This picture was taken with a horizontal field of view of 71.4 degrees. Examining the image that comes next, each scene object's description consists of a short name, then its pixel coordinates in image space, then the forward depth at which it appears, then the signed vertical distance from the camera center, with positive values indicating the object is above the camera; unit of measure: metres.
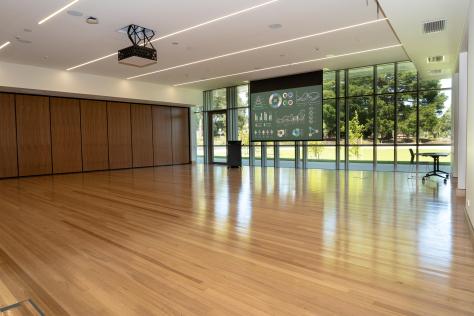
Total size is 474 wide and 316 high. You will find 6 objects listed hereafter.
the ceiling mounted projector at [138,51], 6.88 +1.98
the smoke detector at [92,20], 6.36 +2.45
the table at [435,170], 8.36 -0.83
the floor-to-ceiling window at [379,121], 10.49 +0.64
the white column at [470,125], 3.97 +0.18
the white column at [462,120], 6.42 +0.38
